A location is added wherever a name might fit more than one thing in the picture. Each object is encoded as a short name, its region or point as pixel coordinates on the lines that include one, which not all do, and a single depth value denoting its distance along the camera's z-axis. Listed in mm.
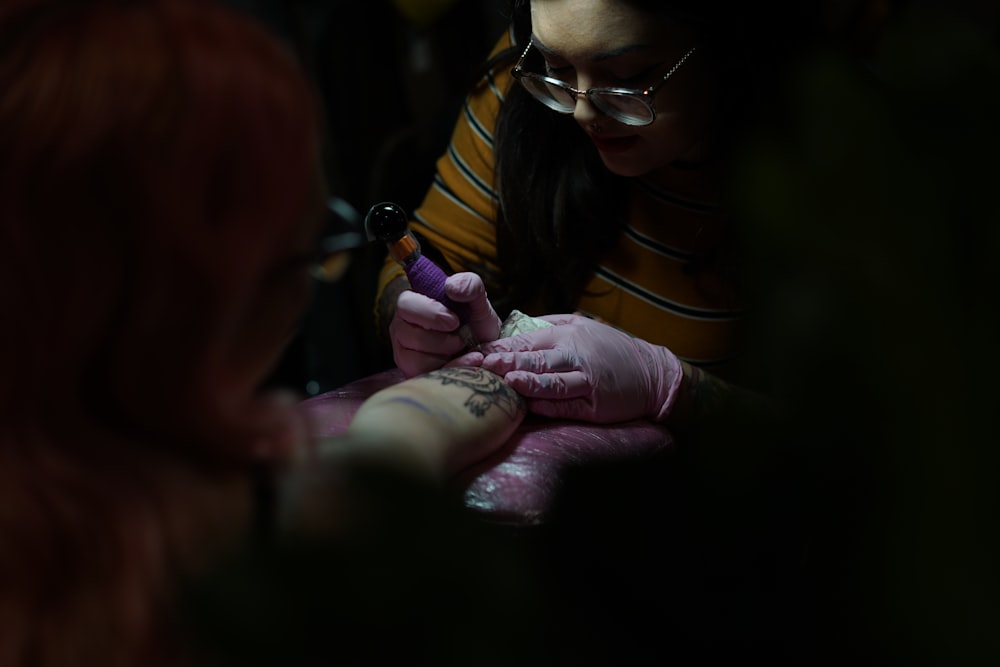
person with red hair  537
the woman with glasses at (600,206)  1160
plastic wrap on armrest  951
